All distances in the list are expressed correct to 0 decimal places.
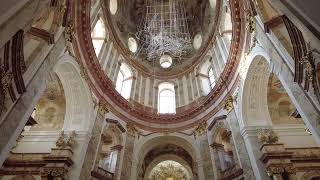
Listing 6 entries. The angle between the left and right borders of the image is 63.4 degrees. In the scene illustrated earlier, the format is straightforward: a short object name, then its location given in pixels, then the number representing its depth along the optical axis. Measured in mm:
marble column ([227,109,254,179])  11880
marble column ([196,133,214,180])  14148
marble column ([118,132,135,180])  14250
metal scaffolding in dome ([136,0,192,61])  22297
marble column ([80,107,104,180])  12180
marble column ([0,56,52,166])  6934
